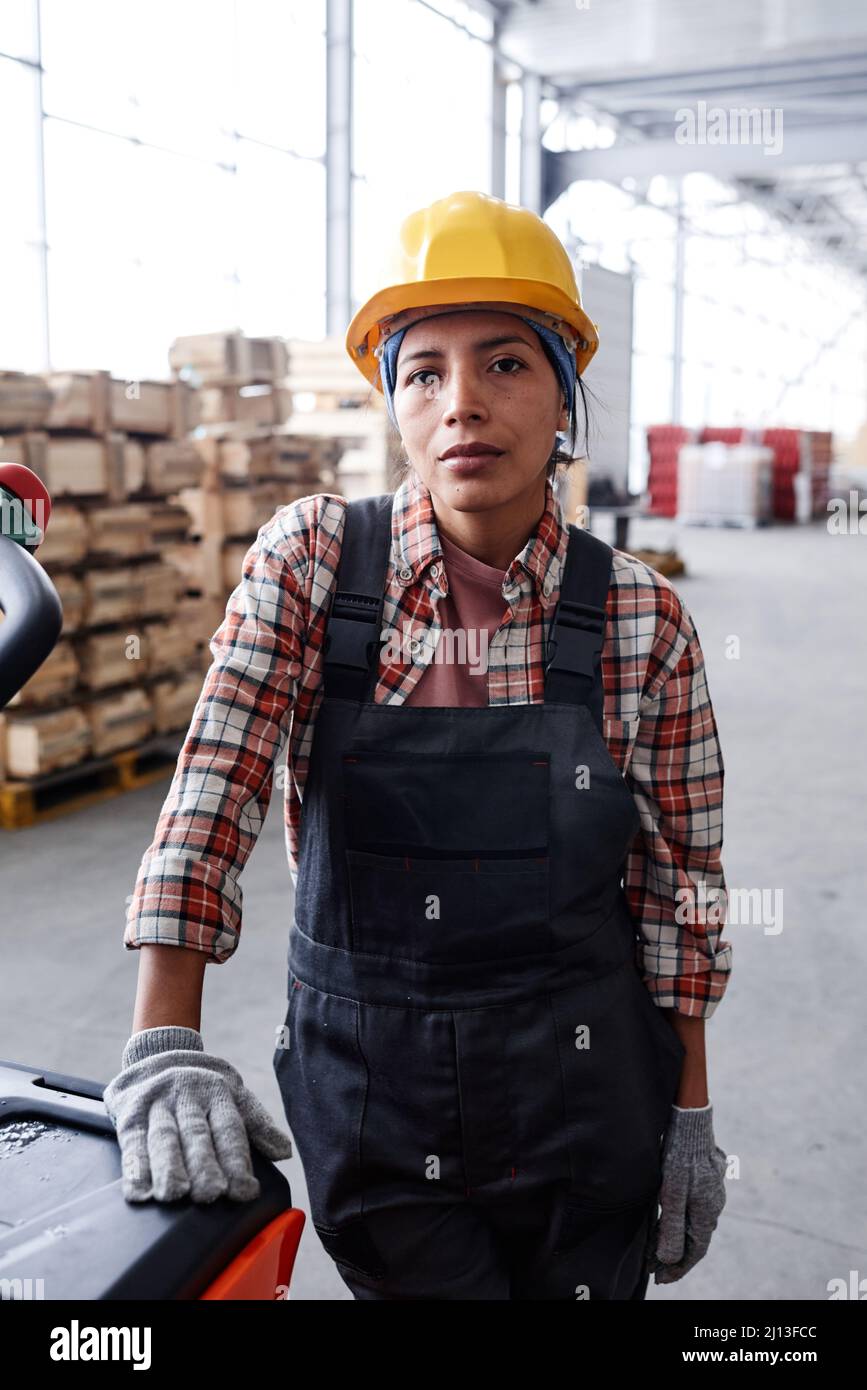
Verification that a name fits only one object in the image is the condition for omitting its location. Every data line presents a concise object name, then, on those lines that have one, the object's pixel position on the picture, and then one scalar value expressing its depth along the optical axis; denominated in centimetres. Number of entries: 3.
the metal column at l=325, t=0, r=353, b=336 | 1048
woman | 137
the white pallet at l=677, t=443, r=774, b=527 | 1900
